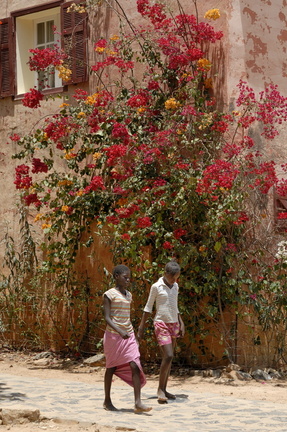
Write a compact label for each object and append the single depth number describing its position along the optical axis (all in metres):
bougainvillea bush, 11.41
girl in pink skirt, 8.60
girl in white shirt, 9.20
